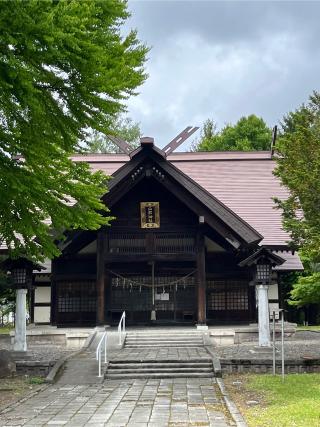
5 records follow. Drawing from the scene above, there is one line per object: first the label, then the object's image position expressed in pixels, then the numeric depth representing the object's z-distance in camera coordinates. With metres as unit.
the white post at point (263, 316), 15.20
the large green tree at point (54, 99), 7.36
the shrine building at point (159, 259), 19.22
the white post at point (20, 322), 15.05
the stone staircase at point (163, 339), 16.98
